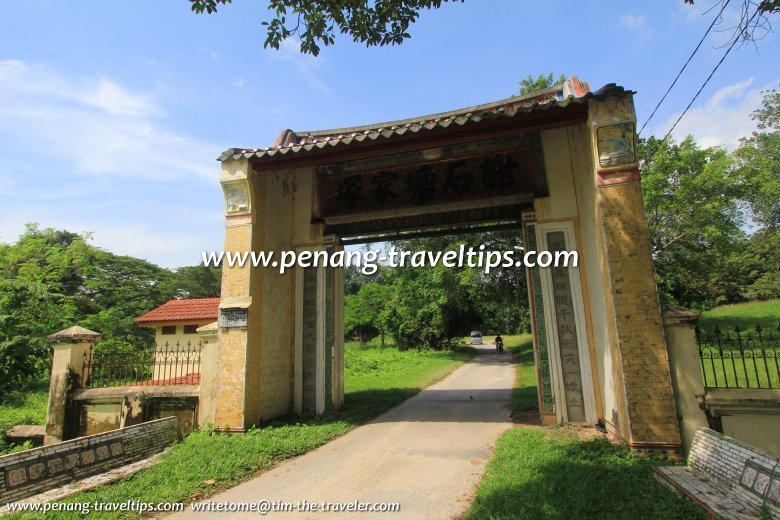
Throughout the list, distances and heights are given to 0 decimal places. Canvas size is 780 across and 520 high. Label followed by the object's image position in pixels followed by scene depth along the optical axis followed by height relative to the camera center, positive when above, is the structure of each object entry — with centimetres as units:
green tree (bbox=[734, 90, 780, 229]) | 1820 +720
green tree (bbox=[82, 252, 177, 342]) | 3023 +391
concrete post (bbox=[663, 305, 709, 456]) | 480 -62
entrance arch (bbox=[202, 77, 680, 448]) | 521 +163
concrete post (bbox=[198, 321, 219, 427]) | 683 -64
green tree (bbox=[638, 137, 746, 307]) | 1775 +486
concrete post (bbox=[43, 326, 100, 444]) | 730 -60
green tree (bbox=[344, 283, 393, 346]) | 3503 +195
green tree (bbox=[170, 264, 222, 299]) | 3797 +513
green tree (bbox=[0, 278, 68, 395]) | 977 +15
